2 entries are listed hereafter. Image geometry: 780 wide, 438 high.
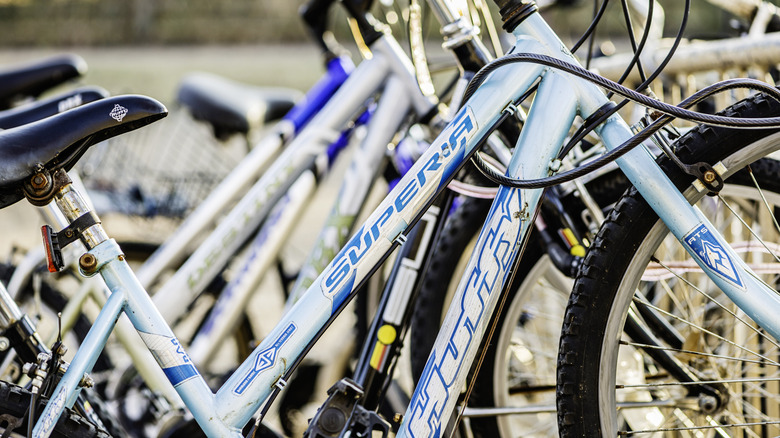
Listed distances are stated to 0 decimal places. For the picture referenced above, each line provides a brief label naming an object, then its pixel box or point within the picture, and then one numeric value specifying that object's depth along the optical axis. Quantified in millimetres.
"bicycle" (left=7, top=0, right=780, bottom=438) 2216
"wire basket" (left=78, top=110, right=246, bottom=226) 3250
